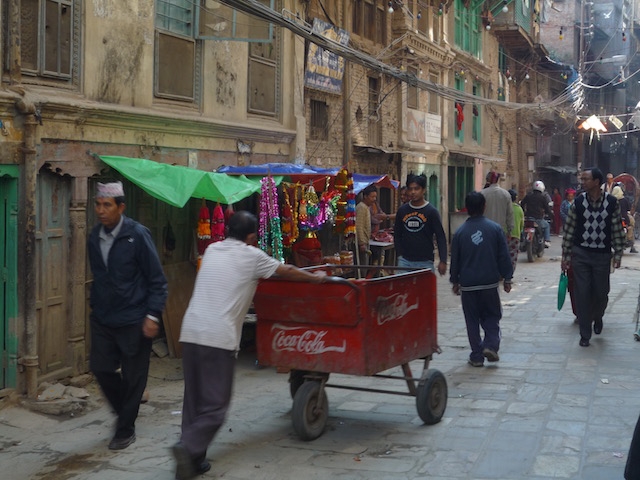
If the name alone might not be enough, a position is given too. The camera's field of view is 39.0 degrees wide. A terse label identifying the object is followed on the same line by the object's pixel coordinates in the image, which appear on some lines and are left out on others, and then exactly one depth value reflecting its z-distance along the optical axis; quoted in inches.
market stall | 367.9
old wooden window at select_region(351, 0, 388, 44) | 758.1
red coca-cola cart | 251.9
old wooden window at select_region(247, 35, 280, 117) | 533.6
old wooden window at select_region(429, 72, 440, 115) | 970.0
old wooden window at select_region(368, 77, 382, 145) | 794.8
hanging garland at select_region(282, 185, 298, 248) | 453.1
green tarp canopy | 356.8
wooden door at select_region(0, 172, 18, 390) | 321.7
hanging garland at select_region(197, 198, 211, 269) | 408.5
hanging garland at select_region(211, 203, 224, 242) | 407.5
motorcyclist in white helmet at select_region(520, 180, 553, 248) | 887.1
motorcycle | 853.8
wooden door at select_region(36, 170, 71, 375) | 339.0
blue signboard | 630.5
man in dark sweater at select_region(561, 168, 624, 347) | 401.7
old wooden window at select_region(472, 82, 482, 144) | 1182.9
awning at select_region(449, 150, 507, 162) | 1043.3
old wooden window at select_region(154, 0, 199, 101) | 436.1
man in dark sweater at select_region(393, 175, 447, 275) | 388.5
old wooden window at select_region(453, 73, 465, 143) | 1073.1
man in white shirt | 224.7
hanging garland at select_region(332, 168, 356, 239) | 490.3
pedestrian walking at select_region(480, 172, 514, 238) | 551.5
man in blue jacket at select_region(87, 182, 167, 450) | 254.8
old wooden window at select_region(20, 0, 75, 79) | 342.0
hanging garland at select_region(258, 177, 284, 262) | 431.8
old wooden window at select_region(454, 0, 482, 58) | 1081.4
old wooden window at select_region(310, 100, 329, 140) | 666.8
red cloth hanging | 1070.4
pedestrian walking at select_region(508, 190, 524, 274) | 647.8
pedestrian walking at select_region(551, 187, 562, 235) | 1295.5
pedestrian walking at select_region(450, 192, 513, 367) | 363.9
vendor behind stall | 605.9
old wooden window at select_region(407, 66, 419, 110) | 890.7
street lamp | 1868.4
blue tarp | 451.2
